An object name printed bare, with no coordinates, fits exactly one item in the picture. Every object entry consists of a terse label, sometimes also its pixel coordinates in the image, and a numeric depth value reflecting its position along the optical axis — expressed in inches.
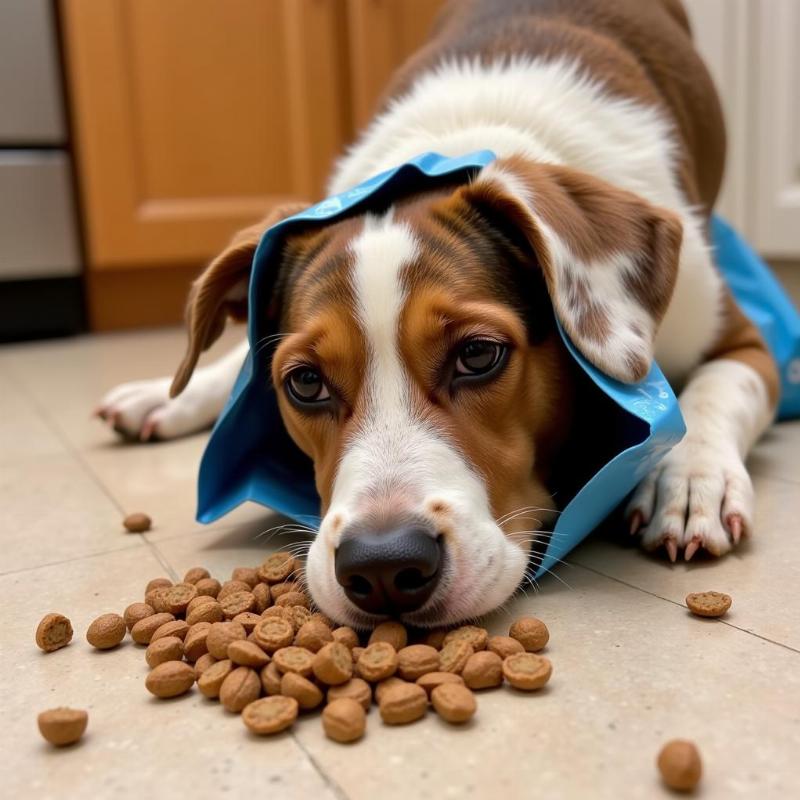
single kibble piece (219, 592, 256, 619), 12.4
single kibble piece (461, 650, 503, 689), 10.4
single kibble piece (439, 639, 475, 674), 10.7
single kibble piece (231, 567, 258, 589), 13.7
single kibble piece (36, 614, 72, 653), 12.0
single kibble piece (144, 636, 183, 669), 11.4
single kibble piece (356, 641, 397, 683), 10.4
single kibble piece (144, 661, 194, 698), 10.7
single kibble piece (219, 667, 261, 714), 10.3
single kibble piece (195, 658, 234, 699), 10.6
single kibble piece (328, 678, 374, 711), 10.1
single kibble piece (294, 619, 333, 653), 11.1
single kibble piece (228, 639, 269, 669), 10.7
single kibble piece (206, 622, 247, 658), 11.1
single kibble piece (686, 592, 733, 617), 11.7
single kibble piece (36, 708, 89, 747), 9.7
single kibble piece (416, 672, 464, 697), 10.2
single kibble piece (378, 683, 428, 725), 9.8
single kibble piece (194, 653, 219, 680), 11.1
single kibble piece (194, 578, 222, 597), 13.2
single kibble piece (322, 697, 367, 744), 9.5
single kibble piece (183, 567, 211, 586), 13.9
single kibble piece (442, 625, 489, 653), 11.1
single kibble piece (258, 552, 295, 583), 13.6
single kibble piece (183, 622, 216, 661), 11.5
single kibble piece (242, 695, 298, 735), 9.7
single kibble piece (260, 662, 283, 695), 10.4
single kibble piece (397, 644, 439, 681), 10.5
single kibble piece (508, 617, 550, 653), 11.2
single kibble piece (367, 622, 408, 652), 11.1
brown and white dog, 11.8
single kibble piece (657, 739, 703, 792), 8.3
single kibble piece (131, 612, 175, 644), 12.1
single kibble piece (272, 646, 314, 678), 10.4
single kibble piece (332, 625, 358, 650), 11.3
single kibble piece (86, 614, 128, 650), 12.0
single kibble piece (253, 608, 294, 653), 11.1
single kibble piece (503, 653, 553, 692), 10.2
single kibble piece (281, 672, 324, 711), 10.1
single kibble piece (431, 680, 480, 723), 9.6
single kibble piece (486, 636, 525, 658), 10.9
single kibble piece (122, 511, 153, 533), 16.8
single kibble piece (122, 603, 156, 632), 12.4
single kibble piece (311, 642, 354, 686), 10.2
